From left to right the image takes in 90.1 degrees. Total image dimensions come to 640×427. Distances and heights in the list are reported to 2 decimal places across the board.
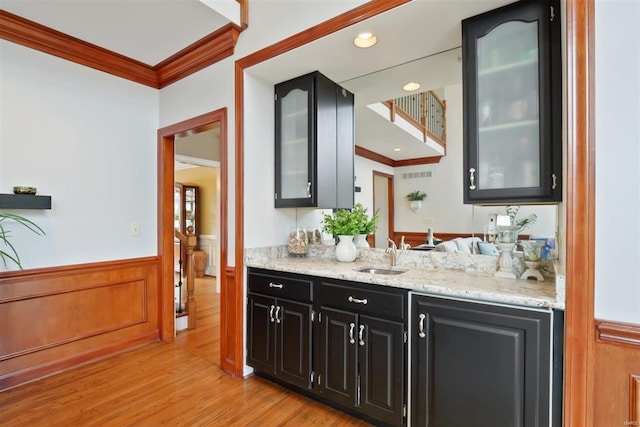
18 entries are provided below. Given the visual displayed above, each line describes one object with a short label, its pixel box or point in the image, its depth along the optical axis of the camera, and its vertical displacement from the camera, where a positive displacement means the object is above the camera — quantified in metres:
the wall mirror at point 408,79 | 1.91 +1.05
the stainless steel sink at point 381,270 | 2.28 -0.42
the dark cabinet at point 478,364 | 1.41 -0.73
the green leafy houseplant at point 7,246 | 2.37 -0.25
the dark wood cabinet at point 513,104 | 1.61 +0.58
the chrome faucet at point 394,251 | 2.35 -0.29
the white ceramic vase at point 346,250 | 2.53 -0.30
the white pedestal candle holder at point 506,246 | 1.91 -0.21
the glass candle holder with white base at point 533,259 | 1.81 -0.27
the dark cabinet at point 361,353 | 1.81 -0.86
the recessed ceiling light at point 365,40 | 2.03 +1.13
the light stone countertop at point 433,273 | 1.52 -0.38
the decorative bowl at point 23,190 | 2.42 +0.18
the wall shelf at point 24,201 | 2.32 +0.09
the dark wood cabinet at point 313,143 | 2.53 +0.58
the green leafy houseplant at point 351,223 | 2.56 -0.09
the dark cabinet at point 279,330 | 2.21 -0.87
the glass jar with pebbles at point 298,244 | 2.78 -0.27
